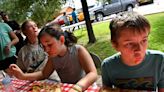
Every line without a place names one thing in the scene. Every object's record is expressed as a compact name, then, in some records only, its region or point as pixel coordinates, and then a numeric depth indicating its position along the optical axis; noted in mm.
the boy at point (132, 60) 721
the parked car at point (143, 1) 8629
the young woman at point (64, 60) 1072
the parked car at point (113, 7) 7917
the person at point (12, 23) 2774
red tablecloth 983
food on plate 1038
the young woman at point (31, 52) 1560
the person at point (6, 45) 1961
